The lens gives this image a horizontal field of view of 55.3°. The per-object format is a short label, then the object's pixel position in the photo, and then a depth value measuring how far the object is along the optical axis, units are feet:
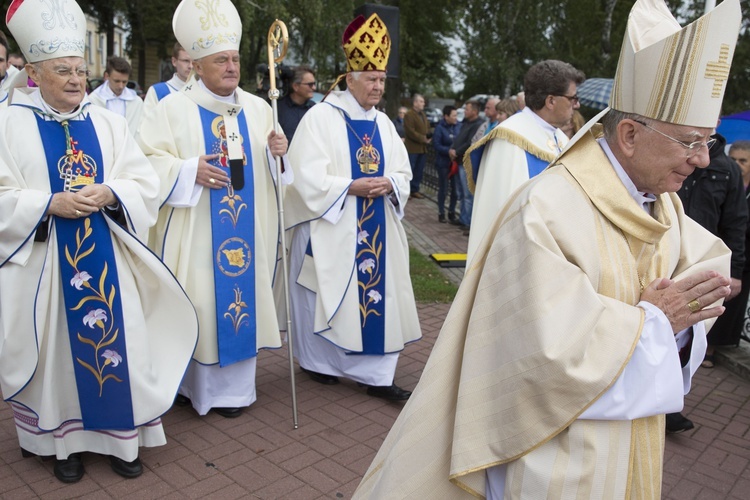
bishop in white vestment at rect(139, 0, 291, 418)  13.98
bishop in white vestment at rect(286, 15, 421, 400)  15.40
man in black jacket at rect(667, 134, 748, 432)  15.35
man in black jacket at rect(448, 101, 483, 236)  35.32
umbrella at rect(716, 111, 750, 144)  23.44
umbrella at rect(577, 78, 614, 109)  42.11
